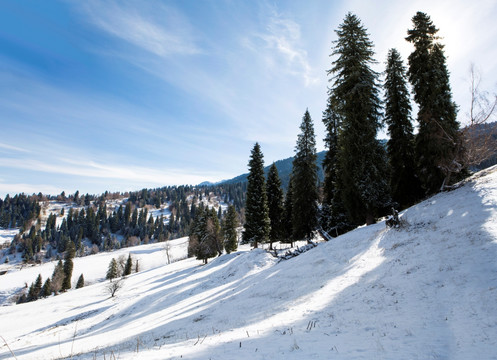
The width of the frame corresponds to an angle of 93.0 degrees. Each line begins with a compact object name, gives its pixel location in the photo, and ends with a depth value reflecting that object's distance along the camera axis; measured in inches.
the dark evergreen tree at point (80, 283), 2997.0
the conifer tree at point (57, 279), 2770.7
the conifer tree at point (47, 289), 2800.2
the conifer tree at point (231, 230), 1940.2
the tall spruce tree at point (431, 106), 736.3
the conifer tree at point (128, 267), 3127.5
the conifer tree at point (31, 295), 2819.9
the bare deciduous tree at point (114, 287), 1593.3
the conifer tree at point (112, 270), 2635.3
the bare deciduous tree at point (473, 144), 633.0
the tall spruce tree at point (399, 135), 936.3
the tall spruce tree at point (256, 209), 1405.0
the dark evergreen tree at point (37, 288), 2822.3
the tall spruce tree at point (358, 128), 740.0
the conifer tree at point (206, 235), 1818.4
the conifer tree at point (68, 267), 2898.6
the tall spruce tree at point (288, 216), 1529.3
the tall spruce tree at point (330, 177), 1051.9
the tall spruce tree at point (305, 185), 1170.6
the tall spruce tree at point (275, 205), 1558.8
